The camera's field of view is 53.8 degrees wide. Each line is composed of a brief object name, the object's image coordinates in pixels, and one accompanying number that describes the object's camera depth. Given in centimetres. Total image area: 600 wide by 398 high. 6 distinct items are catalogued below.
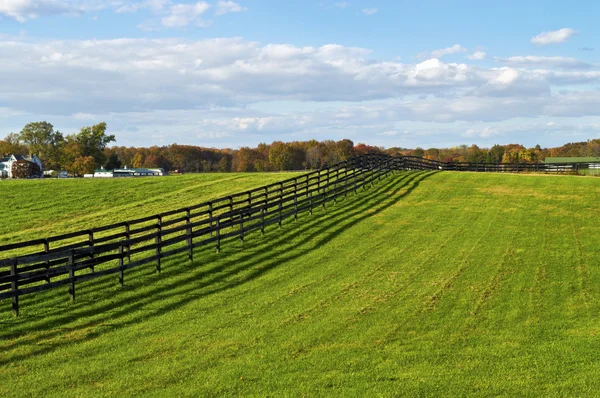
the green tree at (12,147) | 17075
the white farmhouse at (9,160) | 13839
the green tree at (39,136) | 13925
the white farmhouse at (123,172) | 11869
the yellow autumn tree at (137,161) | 17350
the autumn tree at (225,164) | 16925
